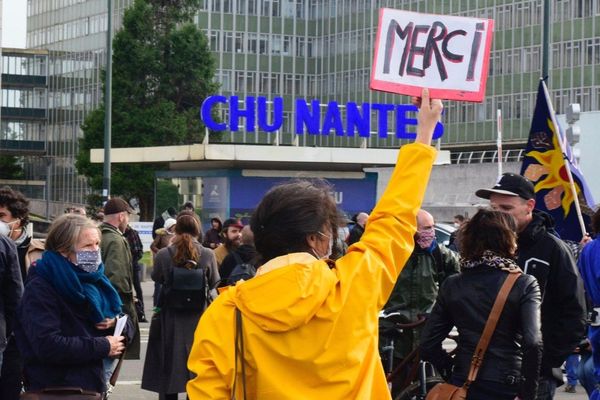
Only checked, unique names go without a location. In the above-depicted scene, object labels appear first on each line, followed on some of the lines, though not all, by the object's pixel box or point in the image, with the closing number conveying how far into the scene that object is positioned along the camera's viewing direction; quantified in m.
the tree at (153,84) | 75.62
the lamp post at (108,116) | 37.73
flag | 10.29
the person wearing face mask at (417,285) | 10.25
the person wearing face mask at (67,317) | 6.85
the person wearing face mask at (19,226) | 8.99
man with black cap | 7.10
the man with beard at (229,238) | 13.60
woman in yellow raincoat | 4.01
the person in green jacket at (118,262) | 10.97
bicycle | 9.56
